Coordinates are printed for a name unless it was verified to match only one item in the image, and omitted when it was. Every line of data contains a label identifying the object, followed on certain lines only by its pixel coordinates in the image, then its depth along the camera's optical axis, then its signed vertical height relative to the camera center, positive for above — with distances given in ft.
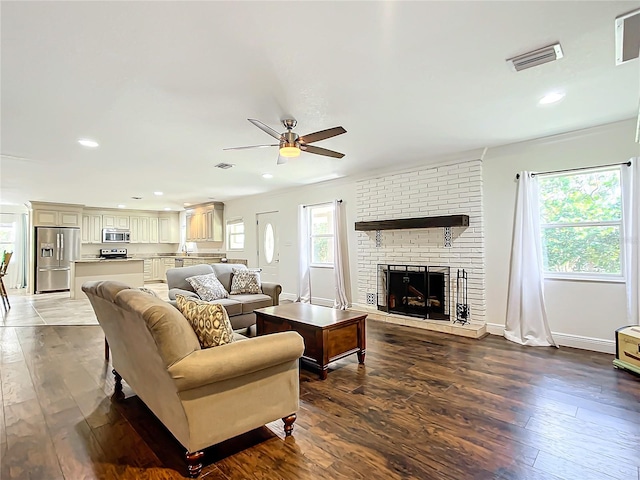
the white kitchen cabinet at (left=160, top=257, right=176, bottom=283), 35.91 -2.32
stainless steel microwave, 32.65 +0.76
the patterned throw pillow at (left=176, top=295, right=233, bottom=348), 6.38 -1.56
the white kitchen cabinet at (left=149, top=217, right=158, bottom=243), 36.29 +1.45
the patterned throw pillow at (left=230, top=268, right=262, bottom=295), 16.42 -1.97
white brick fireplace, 14.96 +0.63
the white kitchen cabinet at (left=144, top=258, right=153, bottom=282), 35.46 -2.94
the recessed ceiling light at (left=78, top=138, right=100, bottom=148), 12.37 +3.84
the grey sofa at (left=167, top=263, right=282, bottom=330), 14.64 -2.43
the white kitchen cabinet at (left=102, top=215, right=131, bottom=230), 33.01 +2.17
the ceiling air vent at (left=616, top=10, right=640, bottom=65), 6.17 +4.17
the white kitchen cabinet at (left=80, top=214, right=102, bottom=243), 31.63 +1.33
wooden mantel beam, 14.90 +0.98
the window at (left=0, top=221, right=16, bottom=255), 30.07 +0.61
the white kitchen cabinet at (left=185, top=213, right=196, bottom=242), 32.17 +1.54
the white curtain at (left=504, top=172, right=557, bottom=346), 13.11 -1.28
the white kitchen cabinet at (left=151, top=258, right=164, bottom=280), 35.83 -2.75
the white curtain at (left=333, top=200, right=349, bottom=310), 19.95 -0.69
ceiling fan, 9.59 +3.17
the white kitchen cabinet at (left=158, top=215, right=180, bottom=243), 36.91 +1.43
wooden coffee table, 10.19 -2.86
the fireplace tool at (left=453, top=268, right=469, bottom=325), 15.16 -2.61
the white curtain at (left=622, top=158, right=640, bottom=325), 11.12 +0.23
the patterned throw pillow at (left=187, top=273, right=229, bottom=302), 15.03 -2.07
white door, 25.27 -0.26
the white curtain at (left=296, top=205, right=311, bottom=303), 22.53 -1.02
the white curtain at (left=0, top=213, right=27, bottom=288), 30.78 -1.35
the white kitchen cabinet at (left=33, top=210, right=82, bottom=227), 27.48 +2.11
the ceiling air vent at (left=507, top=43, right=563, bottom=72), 7.09 +4.12
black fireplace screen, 15.97 -2.44
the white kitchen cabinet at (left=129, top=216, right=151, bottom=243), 34.81 +1.48
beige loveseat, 5.57 -2.51
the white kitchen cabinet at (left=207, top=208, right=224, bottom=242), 29.99 +1.69
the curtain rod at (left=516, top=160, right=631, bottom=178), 11.47 +2.79
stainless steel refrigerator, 27.17 -1.14
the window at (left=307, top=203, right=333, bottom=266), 21.77 +0.59
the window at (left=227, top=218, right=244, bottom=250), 28.71 +0.75
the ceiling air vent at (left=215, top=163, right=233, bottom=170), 16.51 +3.91
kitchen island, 24.90 -2.28
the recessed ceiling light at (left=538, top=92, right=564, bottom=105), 9.34 +4.19
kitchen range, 33.23 -1.04
